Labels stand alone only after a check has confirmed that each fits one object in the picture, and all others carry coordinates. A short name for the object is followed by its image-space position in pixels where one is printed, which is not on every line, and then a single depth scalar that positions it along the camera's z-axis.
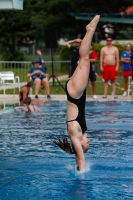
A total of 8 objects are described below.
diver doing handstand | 8.81
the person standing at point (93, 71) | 22.66
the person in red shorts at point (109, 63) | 22.48
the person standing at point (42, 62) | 25.03
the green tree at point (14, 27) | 53.09
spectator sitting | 22.48
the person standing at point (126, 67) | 23.78
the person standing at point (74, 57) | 21.56
